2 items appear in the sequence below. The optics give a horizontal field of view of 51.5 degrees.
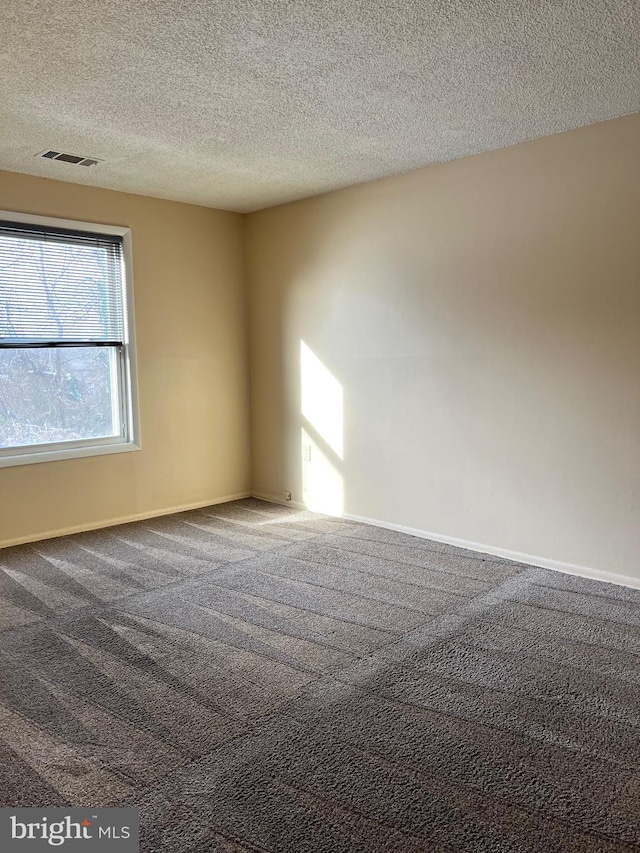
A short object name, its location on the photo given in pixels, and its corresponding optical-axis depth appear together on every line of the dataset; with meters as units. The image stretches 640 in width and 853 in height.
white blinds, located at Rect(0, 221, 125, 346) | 4.38
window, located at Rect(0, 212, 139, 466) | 4.41
